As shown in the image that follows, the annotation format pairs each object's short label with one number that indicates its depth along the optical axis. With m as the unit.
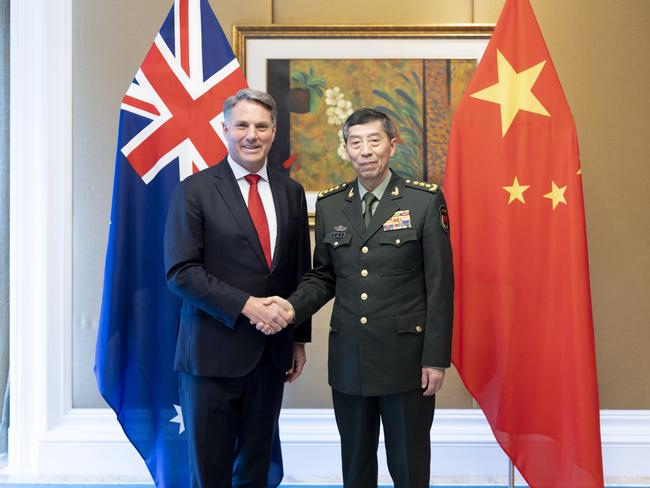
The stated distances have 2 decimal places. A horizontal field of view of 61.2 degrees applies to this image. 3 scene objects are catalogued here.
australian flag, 2.12
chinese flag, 2.10
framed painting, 2.63
